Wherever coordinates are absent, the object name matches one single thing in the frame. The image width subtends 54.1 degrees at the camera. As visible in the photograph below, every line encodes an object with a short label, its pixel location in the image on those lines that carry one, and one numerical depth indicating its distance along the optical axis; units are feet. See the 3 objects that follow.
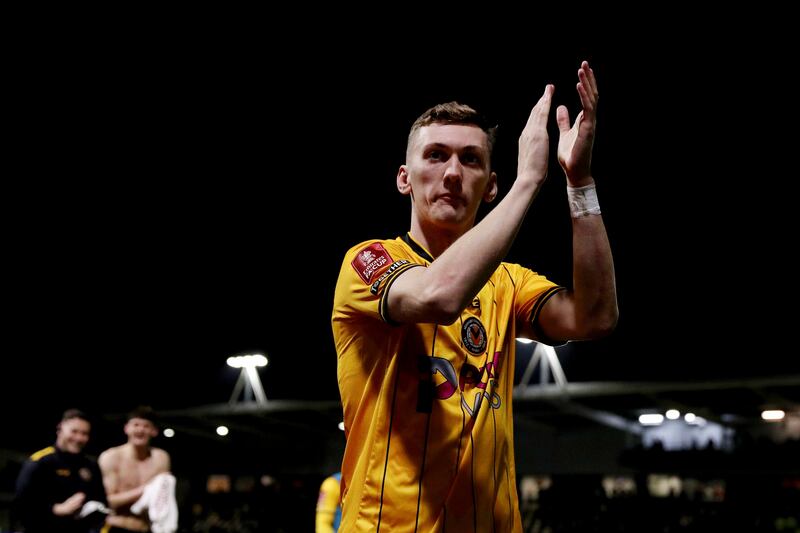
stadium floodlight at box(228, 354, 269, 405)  69.87
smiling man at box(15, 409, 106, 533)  21.34
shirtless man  24.12
